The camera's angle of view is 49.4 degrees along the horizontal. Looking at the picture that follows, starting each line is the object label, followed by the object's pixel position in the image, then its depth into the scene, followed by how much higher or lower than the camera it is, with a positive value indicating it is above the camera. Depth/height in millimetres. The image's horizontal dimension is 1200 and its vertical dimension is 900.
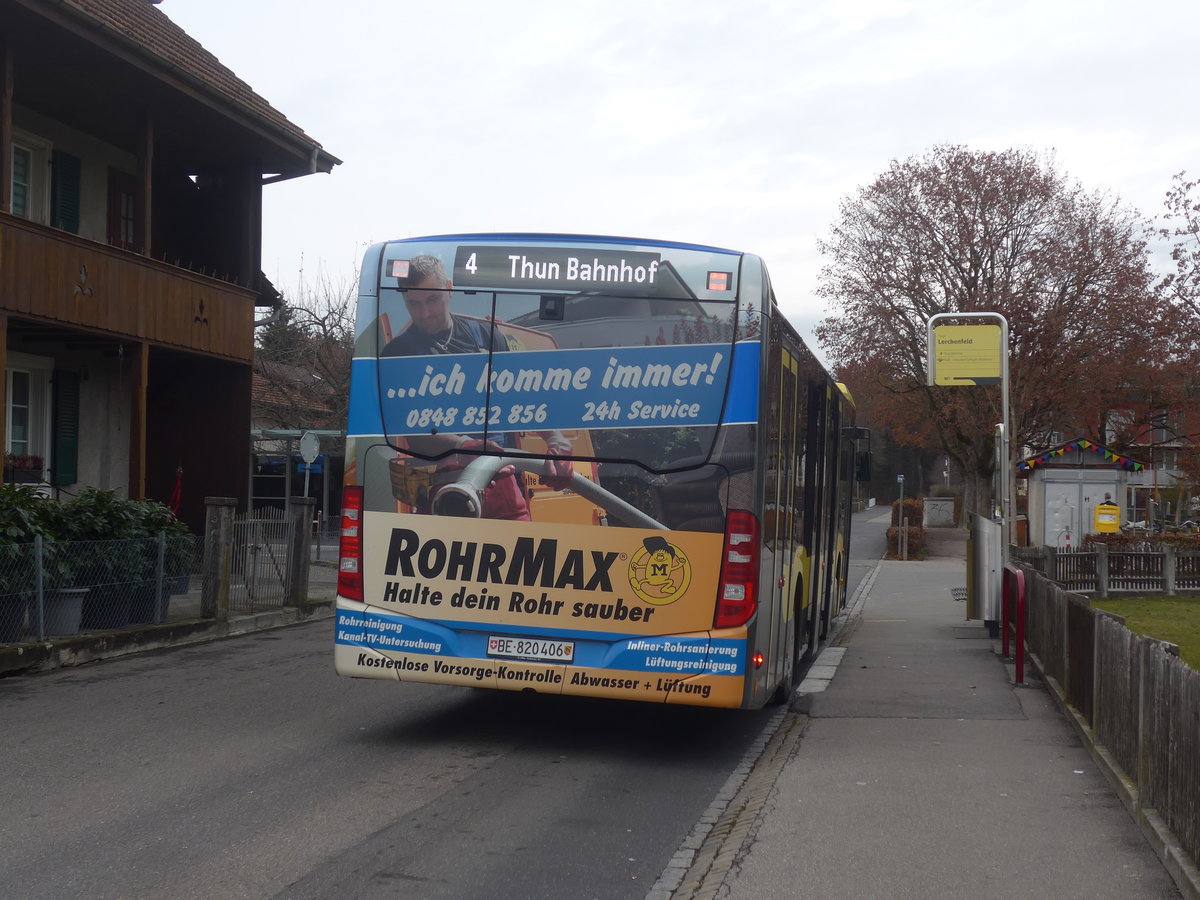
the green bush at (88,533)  11633 -542
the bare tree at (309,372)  40875 +3565
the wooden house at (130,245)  16094 +3456
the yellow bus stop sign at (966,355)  17250 +1801
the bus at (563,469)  7512 +90
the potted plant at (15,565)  11219 -768
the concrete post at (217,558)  14422 -876
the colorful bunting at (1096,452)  34688 +993
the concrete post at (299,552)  16578 -910
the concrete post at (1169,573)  24016 -1478
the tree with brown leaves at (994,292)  40656 +6368
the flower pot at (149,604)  13227 -1295
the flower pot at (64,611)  11852 -1223
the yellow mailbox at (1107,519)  31375 -644
